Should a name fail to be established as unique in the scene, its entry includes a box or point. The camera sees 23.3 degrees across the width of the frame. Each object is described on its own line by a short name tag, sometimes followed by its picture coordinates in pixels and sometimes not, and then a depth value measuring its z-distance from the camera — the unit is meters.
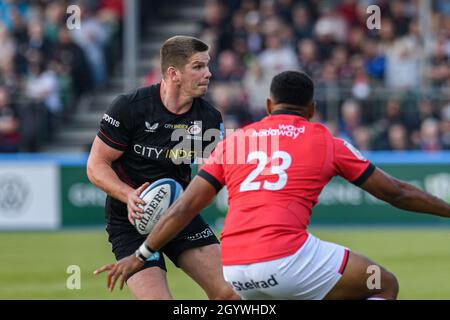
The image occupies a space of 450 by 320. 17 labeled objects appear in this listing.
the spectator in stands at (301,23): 22.61
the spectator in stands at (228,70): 21.89
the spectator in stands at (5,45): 23.12
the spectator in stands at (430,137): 20.45
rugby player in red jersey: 6.51
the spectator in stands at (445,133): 20.47
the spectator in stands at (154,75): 21.59
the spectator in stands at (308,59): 21.89
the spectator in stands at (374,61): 22.02
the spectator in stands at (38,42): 23.20
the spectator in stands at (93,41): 23.69
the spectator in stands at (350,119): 20.98
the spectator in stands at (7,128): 21.75
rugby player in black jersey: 8.12
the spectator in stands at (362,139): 20.58
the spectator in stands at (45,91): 22.52
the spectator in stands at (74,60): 22.92
